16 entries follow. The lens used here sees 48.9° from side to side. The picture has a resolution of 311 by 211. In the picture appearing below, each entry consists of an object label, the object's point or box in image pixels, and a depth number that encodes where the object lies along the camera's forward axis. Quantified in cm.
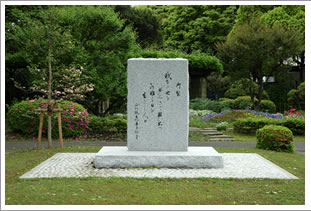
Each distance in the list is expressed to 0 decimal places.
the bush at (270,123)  1408
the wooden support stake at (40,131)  973
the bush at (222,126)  1483
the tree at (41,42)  1033
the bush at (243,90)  2110
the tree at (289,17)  2291
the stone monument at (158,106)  825
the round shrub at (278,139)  1012
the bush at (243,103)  2120
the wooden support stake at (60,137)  1028
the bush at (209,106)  2052
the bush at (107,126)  1332
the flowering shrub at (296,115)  1601
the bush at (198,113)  1888
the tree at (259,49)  1902
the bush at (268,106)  2218
